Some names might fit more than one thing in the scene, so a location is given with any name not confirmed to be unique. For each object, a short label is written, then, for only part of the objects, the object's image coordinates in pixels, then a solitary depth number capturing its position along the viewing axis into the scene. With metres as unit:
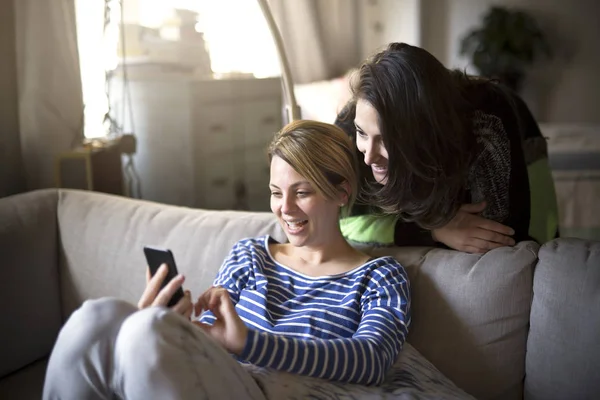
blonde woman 0.90
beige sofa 1.15
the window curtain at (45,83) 1.94
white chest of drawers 2.43
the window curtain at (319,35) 2.98
